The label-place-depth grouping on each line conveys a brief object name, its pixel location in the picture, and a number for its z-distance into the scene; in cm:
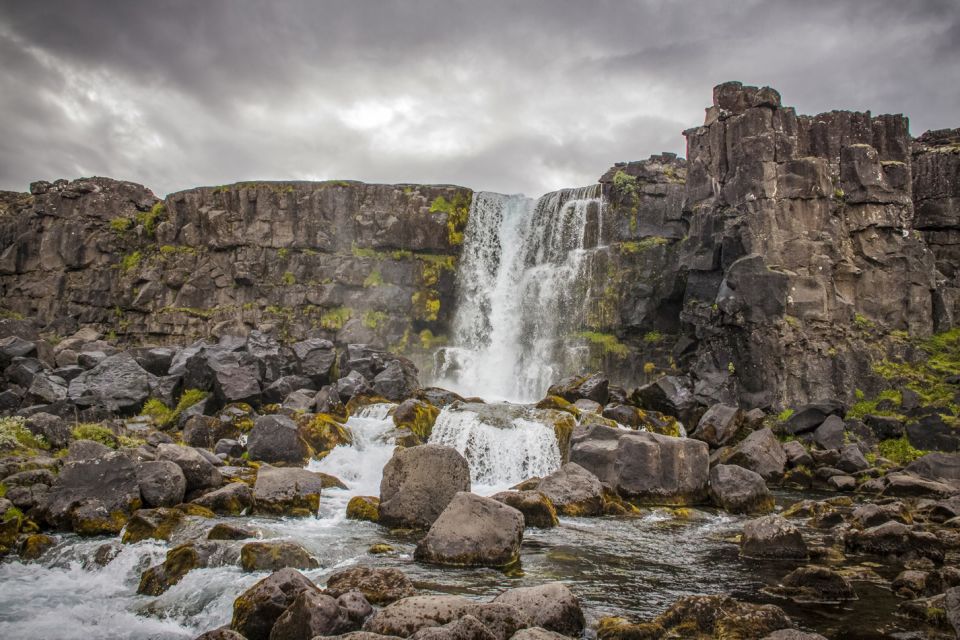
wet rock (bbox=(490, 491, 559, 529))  1384
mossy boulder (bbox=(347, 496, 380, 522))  1421
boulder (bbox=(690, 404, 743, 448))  2370
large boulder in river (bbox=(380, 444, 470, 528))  1355
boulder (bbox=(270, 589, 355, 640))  712
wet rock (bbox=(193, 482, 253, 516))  1362
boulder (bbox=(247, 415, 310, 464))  1873
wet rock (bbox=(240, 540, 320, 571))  969
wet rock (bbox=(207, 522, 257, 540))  1114
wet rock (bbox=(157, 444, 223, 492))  1430
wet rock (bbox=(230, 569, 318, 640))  749
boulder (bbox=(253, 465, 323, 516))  1410
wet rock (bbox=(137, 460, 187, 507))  1299
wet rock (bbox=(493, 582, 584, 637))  780
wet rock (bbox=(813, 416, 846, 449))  2462
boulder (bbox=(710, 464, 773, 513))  1653
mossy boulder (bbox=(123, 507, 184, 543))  1122
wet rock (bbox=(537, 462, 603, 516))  1554
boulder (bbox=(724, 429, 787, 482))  2067
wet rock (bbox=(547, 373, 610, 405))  2762
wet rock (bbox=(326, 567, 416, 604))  851
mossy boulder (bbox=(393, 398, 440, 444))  2227
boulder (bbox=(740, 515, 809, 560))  1148
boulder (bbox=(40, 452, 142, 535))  1175
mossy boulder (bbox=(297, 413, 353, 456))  2009
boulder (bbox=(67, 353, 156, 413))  2272
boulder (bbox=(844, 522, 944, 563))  1128
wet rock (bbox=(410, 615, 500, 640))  664
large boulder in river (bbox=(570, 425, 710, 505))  1741
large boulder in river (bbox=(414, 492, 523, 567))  1080
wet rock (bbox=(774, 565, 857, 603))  922
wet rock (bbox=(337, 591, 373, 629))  762
